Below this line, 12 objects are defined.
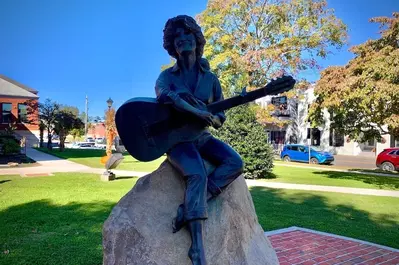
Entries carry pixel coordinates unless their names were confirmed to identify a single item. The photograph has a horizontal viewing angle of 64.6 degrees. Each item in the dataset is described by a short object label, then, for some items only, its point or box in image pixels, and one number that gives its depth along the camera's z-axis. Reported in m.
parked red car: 17.78
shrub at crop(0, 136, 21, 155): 20.04
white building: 32.69
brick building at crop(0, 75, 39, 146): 38.97
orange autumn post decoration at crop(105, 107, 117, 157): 16.20
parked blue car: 22.47
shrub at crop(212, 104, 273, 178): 13.12
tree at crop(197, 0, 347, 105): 21.09
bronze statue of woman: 2.52
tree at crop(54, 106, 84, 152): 30.70
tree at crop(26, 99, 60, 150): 31.49
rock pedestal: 2.58
